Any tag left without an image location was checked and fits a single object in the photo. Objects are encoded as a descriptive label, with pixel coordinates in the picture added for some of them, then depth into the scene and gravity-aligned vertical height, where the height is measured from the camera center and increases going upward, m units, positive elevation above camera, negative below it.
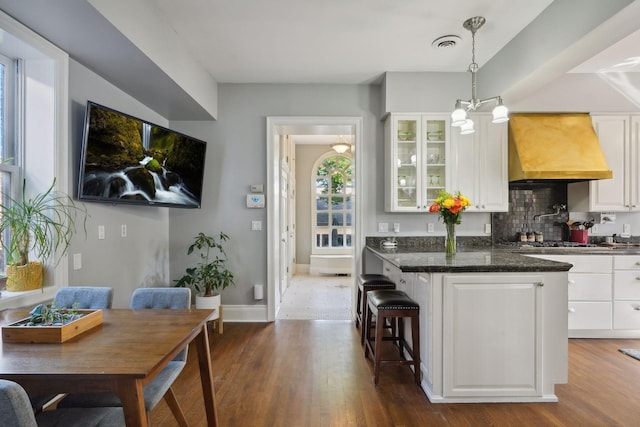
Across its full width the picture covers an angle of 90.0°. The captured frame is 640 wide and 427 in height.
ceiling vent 2.73 +1.52
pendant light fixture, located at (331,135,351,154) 5.97 +1.30
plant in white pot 3.33 -0.62
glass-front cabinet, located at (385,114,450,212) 3.44 +0.61
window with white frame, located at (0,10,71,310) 1.98 +0.58
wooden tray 1.29 -0.48
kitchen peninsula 2.09 -0.76
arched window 7.20 +0.32
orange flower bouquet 2.54 +0.05
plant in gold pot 1.83 -0.11
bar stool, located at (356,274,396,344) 2.92 -0.63
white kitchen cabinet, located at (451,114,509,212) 3.43 +0.56
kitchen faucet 3.65 +0.07
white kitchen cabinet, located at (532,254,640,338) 3.08 -0.73
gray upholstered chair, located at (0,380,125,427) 0.83 -0.77
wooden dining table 1.05 -0.52
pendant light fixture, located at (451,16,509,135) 2.38 +0.81
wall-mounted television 2.22 +0.43
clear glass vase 2.64 -0.18
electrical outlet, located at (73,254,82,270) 2.26 -0.34
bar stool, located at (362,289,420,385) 2.25 -0.70
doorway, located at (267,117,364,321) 3.65 +0.51
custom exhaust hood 3.17 +0.70
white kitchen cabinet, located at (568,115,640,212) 3.36 +0.58
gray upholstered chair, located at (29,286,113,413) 1.81 -0.47
